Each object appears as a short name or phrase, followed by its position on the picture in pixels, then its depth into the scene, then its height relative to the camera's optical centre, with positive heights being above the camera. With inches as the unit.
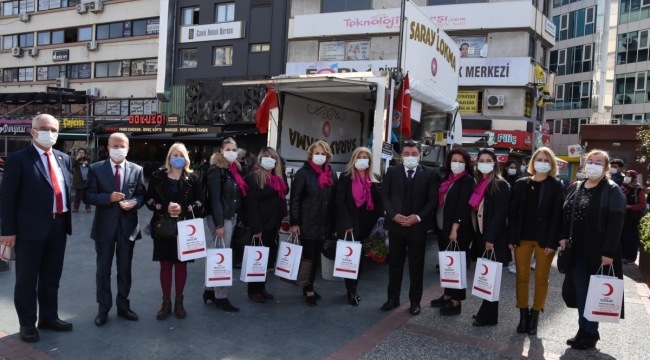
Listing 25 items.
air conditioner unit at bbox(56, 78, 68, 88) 1330.0 +192.8
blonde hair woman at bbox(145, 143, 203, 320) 195.8 -17.8
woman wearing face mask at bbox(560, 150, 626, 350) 172.2 -16.3
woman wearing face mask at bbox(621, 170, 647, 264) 346.6 -23.8
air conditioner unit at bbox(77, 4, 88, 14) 1282.0 +381.8
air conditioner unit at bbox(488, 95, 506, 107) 989.2 +156.0
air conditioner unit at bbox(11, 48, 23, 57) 1423.5 +286.3
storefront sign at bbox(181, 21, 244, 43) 1114.7 +301.0
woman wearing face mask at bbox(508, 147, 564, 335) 188.7 -17.5
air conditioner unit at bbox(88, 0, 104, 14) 1262.3 +384.1
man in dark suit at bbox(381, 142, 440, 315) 211.8 -16.1
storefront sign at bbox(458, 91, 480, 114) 1008.9 +154.2
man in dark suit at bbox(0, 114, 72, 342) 169.6 -23.8
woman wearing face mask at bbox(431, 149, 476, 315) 209.3 -14.7
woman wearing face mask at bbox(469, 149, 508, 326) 197.6 -14.6
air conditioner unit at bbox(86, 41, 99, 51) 1275.8 +284.7
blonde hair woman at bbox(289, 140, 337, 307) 223.1 -16.8
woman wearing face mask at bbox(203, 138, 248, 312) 207.6 -14.5
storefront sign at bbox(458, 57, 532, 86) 962.7 +209.6
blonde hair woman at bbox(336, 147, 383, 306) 226.4 -14.1
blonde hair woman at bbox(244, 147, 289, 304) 221.5 -16.2
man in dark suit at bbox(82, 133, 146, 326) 187.8 -23.3
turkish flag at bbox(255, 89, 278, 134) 306.8 +35.3
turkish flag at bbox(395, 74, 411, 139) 288.5 +40.1
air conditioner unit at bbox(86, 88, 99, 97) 1273.4 +163.5
